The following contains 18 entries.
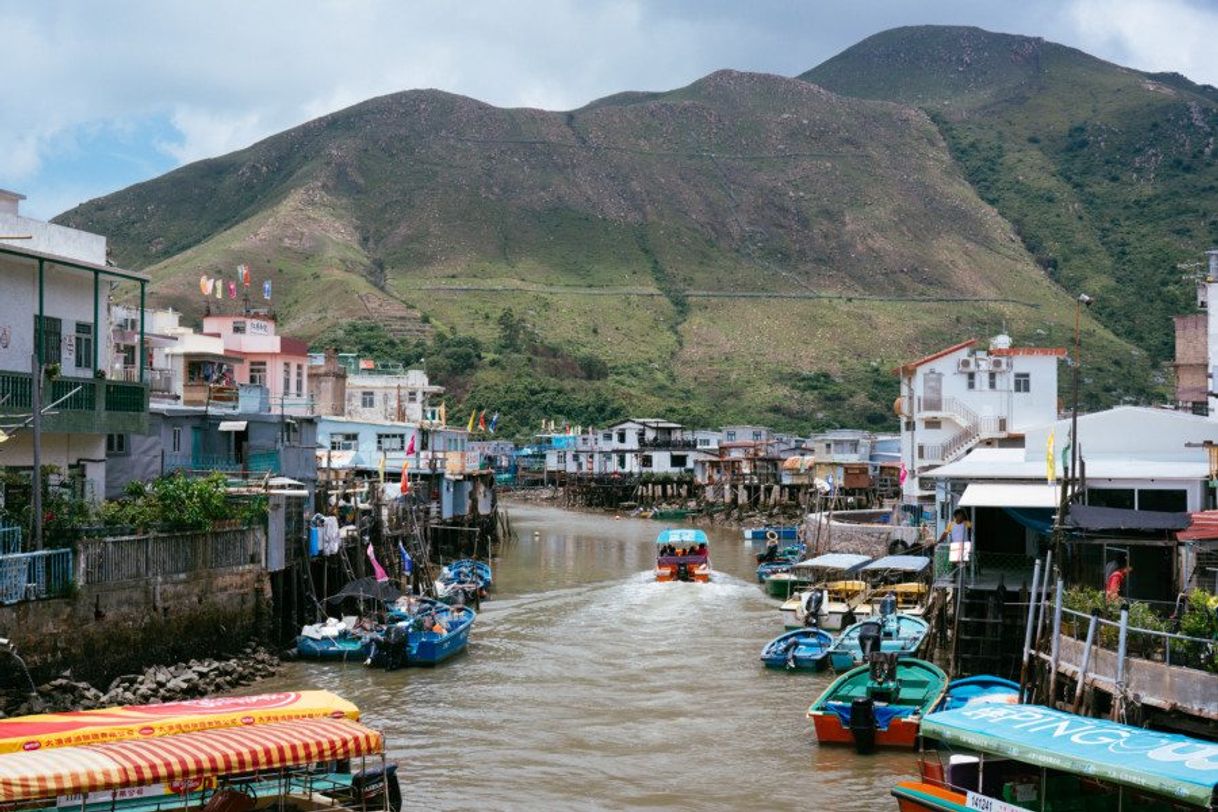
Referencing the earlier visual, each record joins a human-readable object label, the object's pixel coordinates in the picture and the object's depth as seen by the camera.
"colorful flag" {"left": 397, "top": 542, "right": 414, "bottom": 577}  49.16
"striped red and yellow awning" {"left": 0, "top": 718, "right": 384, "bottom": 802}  16.77
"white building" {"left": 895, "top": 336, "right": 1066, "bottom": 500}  62.16
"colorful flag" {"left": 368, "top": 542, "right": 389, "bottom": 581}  42.50
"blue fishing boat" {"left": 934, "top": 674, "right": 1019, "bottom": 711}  26.69
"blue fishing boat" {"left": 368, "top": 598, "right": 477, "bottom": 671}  36.03
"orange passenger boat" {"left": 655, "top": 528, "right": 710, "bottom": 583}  58.19
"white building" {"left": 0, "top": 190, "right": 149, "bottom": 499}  31.83
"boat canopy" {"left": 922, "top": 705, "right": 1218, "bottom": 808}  16.91
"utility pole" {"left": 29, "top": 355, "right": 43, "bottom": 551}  27.92
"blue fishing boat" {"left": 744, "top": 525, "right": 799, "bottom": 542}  78.06
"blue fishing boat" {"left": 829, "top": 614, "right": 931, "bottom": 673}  34.55
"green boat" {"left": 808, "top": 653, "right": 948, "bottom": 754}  27.77
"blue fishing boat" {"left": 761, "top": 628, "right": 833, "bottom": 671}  36.34
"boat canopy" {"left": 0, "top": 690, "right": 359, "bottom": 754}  18.66
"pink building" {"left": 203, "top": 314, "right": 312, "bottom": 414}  62.34
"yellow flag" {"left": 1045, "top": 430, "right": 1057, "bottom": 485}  31.94
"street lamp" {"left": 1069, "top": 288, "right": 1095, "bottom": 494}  29.56
